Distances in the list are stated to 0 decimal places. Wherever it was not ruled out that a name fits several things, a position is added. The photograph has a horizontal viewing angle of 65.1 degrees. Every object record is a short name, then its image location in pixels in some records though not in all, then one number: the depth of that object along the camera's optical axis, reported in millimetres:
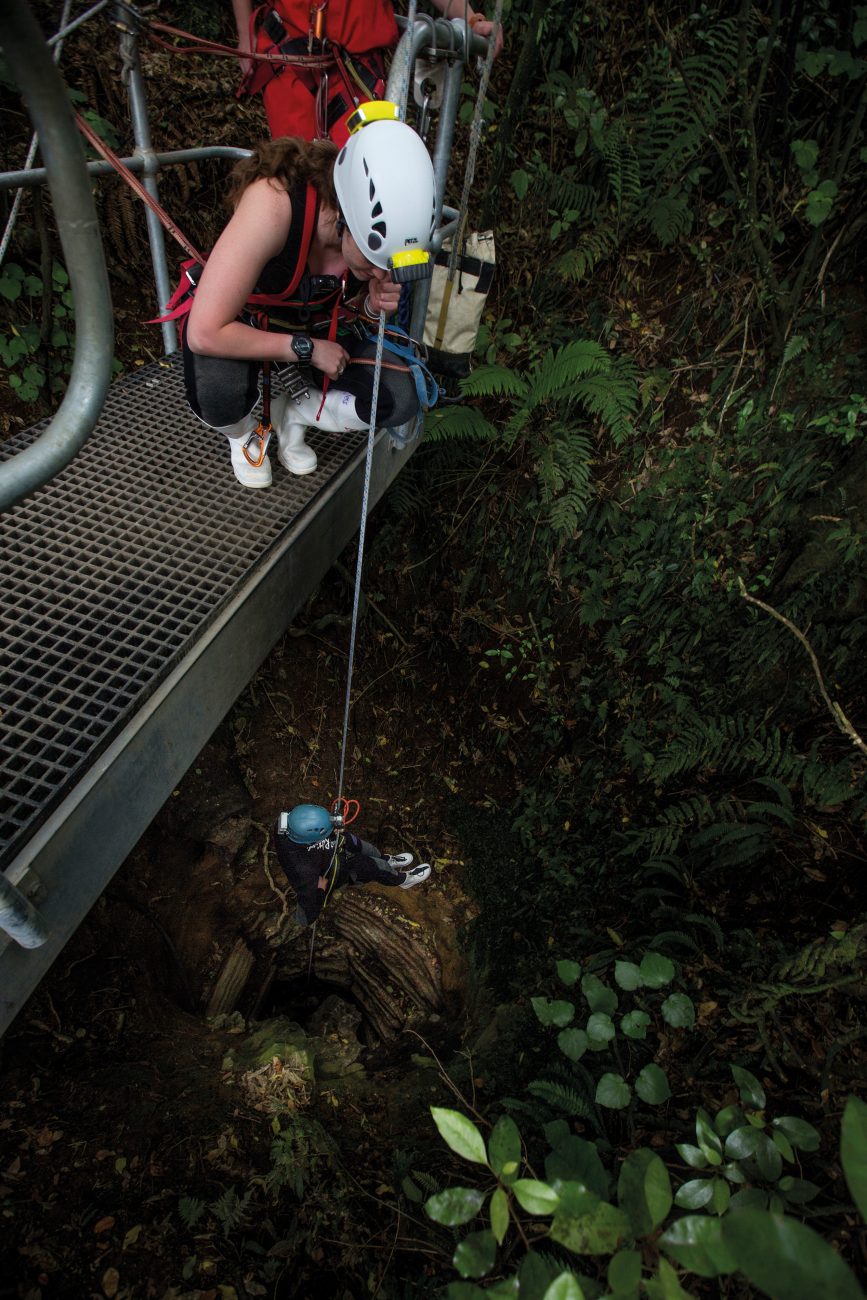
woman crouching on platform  2221
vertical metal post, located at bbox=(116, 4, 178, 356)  2623
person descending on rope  3377
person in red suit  2887
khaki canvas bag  2965
